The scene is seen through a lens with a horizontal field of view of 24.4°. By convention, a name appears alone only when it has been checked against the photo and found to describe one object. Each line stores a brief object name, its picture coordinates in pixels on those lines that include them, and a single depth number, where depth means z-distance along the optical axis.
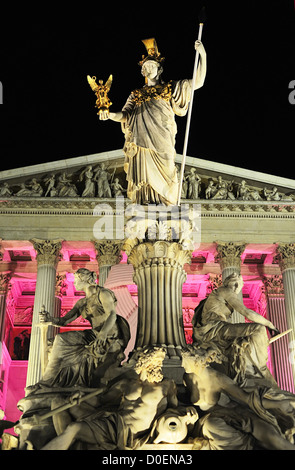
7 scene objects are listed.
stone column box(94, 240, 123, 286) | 32.72
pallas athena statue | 9.83
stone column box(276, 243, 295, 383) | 31.61
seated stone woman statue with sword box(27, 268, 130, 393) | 7.67
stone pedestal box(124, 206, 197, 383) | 8.92
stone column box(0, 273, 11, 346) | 35.34
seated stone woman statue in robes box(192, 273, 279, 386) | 7.67
